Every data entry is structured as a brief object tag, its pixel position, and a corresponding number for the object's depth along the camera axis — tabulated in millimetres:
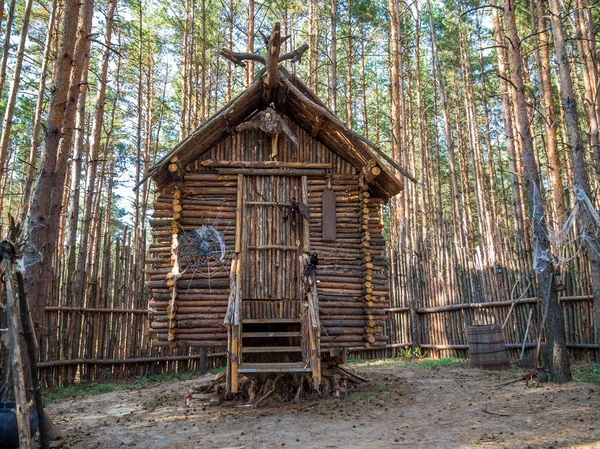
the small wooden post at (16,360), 3785
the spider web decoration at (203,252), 9312
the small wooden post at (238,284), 7898
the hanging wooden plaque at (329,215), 9758
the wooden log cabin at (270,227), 9203
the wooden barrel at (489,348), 11211
